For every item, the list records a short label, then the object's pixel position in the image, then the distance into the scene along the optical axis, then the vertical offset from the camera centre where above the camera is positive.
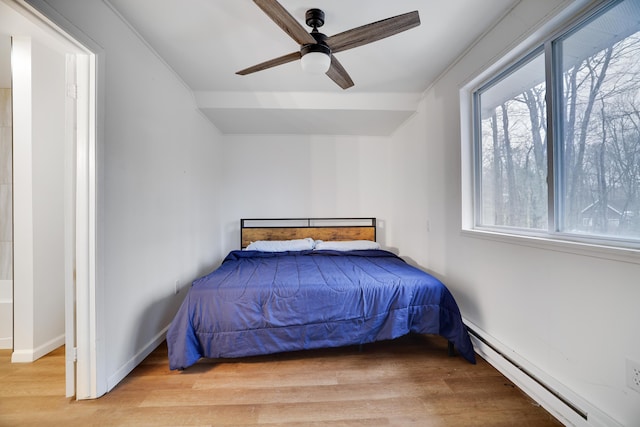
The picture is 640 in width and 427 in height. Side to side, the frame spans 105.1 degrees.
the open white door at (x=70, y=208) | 1.42 +0.06
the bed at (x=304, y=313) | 1.69 -0.70
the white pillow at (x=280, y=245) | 3.06 -0.37
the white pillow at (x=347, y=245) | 3.09 -0.38
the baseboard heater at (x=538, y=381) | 1.22 -0.97
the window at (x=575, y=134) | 1.13 +0.44
